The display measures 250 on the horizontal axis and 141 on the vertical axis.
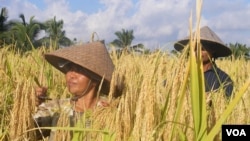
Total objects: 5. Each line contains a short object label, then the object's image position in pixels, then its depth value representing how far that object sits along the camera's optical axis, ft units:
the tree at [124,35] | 122.83
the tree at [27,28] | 91.86
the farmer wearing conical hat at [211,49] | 12.08
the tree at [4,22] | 90.21
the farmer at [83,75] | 8.16
